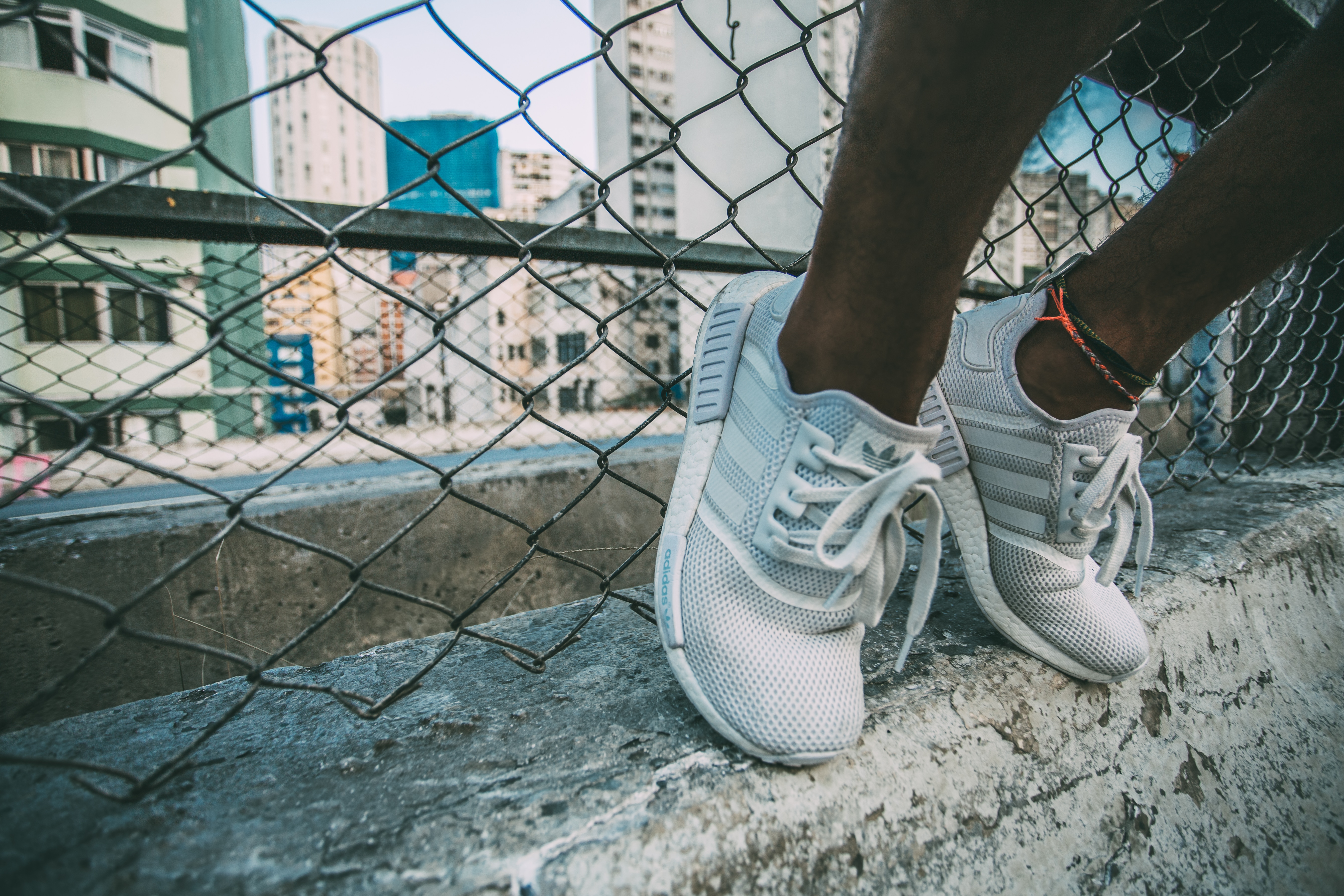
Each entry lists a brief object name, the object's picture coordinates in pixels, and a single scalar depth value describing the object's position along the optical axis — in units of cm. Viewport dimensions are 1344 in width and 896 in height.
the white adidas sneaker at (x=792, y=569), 60
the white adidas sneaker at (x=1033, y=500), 76
